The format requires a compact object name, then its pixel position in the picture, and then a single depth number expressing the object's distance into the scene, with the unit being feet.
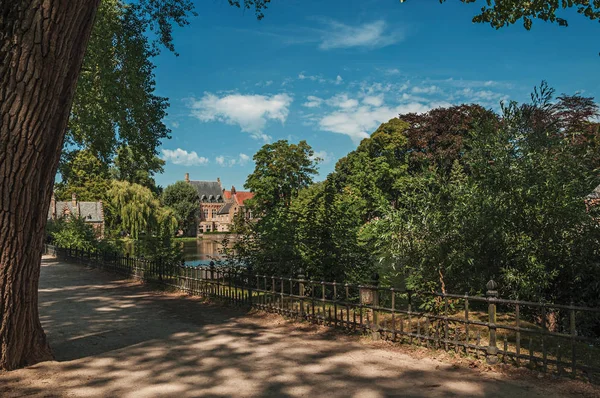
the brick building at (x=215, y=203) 329.11
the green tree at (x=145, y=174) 188.61
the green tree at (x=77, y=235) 83.01
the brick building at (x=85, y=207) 201.25
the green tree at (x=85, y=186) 192.24
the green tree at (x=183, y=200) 241.76
